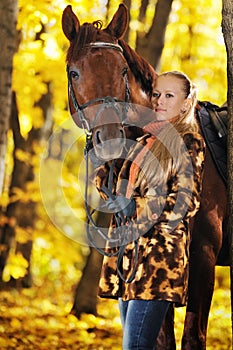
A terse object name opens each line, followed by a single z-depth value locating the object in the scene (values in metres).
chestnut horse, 5.99
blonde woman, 5.45
